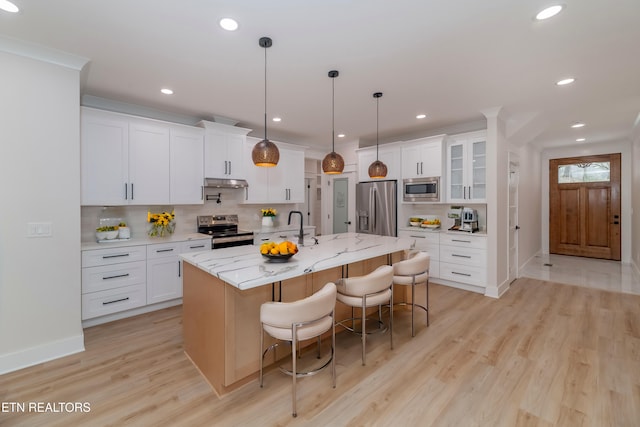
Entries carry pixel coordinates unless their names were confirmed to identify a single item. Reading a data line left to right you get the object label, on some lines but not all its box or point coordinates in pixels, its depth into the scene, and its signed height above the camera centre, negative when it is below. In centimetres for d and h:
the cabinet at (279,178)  491 +62
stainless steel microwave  497 +39
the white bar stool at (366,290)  249 -68
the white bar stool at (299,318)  191 -71
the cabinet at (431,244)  494 -58
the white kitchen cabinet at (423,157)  489 +95
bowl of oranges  234 -32
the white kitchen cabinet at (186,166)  405 +67
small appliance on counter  472 -15
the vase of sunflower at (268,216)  531 -7
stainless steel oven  422 -29
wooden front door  650 +10
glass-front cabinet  456 +71
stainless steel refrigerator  548 +8
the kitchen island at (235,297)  209 -68
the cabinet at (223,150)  436 +97
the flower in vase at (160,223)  399 -14
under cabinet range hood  435 +46
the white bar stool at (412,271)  302 -62
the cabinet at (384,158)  544 +103
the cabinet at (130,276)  319 -76
